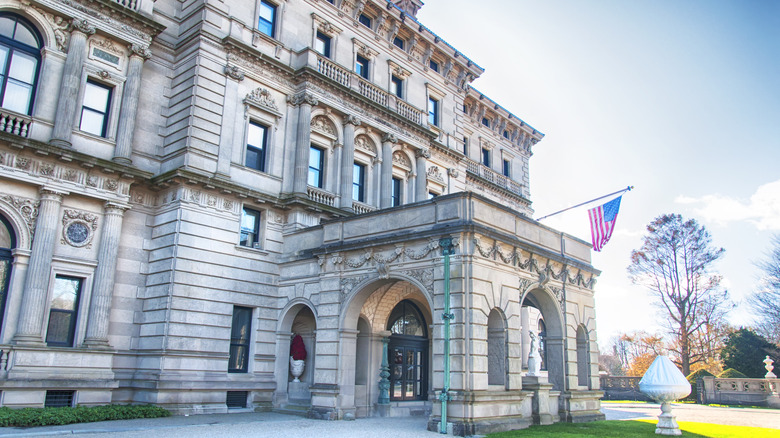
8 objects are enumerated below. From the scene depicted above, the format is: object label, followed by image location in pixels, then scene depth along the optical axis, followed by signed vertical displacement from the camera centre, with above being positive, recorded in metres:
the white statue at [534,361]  20.81 +0.02
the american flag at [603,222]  24.11 +5.87
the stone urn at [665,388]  18.05 -0.69
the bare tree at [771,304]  46.84 +5.24
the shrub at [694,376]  40.88 -0.66
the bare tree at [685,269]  45.66 +7.74
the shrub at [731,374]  39.56 -0.40
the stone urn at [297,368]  23.06 -0.57
